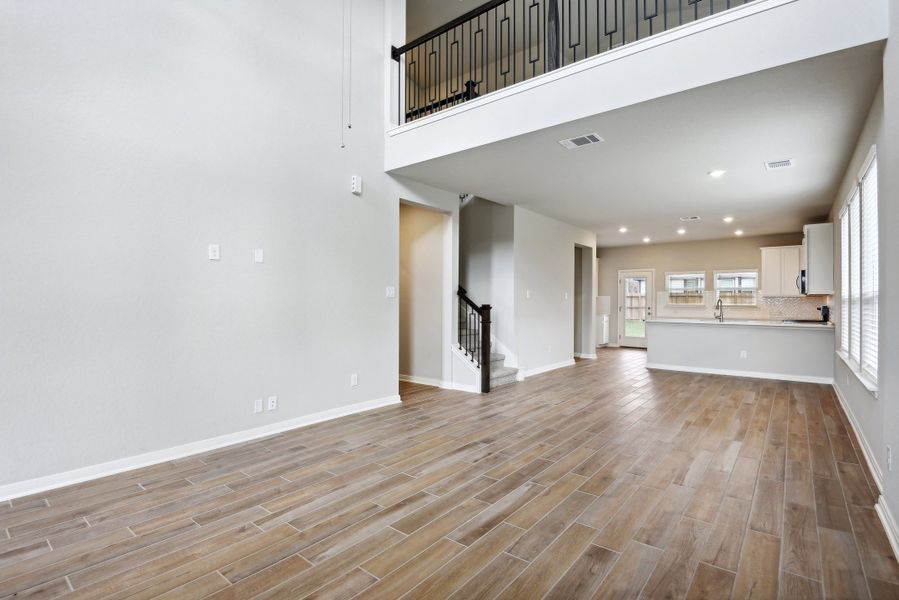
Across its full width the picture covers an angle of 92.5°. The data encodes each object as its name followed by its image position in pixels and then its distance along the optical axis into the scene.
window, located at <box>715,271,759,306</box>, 9.65
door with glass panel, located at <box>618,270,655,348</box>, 11.27
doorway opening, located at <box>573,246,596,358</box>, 9.30
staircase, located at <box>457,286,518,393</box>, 5.70
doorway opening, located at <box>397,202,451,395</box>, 5.93
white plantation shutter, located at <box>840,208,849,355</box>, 4.80
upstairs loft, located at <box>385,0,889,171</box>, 2.48
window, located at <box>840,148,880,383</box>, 3.25
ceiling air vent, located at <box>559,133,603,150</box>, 3.73
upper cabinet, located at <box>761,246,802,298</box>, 7.73
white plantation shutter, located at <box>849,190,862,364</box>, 3.95
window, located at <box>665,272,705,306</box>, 10.30
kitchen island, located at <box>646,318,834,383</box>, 6.36
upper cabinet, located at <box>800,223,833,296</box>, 6.18
